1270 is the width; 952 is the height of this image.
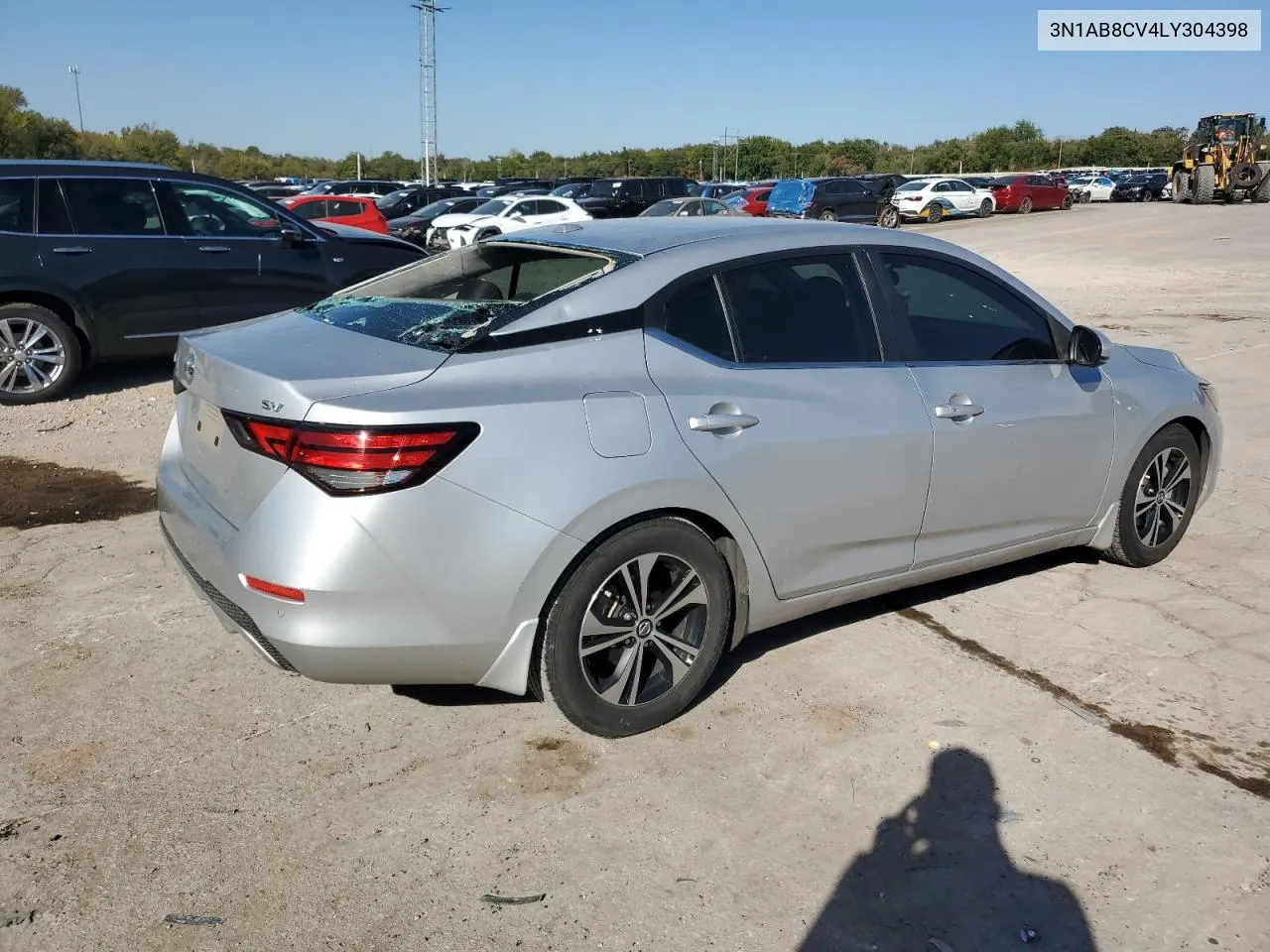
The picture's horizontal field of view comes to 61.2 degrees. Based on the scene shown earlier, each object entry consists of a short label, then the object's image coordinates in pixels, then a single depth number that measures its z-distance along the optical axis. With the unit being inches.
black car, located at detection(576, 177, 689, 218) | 1244.5
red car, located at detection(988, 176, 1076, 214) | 1652.3
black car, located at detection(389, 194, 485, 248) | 1101.7
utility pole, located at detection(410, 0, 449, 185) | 2356.1
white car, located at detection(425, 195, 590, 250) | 998.4
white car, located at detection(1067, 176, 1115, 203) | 2022.6
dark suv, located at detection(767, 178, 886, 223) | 1320.1
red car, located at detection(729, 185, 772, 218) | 1379.4
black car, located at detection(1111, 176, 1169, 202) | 1941.9
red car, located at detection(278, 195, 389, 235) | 959.6
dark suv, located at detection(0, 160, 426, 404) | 313.6
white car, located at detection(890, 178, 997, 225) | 1493.6
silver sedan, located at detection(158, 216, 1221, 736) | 117.7
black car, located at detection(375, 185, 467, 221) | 1354.6
